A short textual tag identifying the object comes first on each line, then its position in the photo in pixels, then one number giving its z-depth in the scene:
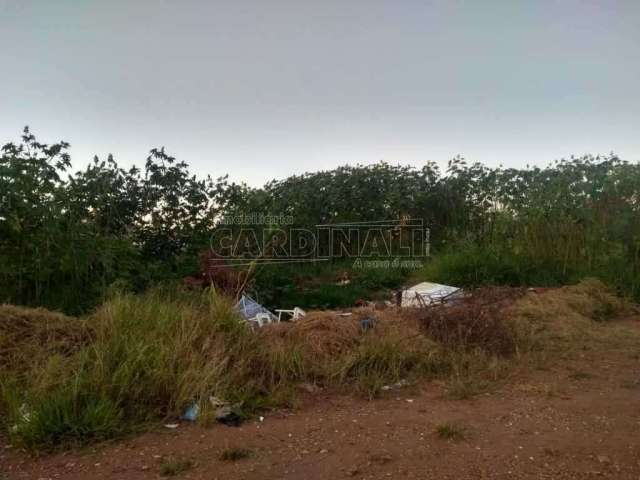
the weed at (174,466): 2.50
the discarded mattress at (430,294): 5.32
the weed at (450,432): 2.85
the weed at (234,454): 2.64
